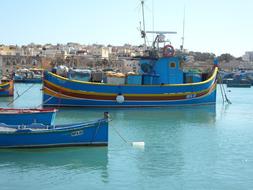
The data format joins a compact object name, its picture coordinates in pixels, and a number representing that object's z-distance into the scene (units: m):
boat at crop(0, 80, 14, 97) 45.94
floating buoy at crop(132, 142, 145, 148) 19.00
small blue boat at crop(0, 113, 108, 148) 16.61
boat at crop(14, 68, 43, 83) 88.50
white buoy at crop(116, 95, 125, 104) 32.91
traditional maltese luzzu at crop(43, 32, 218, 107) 32.34
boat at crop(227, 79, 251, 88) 98.75
